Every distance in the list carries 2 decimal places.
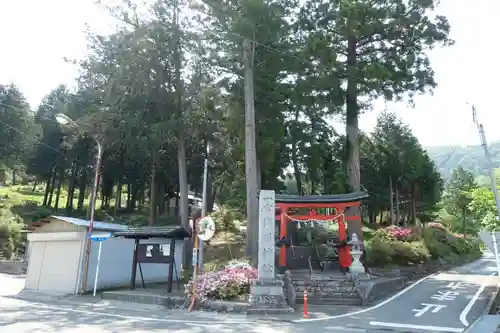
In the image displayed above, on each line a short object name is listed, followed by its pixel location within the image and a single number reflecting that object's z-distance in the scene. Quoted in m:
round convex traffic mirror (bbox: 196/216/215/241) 11.34
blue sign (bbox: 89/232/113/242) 14.33
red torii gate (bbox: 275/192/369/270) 15.66
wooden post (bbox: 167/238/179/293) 13.53
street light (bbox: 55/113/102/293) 15.41
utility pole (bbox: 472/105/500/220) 10.73
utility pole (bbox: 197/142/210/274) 13.29
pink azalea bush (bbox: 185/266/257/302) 11.77
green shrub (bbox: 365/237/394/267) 19.36
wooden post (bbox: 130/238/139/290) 14.73
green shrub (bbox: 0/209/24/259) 28.22
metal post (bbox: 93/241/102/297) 14.64
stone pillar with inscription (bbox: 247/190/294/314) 11.05
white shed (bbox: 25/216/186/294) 15.74
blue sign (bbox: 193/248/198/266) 11.67
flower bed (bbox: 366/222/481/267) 19.69
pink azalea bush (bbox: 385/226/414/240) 22.48
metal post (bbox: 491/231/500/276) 7.12
